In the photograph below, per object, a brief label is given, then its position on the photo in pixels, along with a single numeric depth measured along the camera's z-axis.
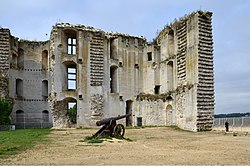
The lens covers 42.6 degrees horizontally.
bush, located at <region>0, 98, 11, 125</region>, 30.52
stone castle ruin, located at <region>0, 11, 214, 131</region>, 29.22
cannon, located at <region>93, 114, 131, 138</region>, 15.78
